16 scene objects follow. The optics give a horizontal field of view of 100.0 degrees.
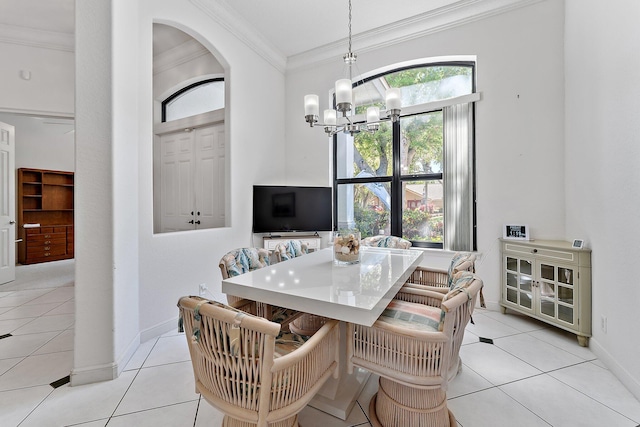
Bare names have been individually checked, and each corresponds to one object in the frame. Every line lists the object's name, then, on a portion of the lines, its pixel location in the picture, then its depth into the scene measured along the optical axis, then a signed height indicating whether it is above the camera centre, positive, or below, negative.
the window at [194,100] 4.02 +1.76
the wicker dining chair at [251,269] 1.73 -0.40
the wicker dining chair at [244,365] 0.94 -0.58
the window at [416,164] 3.23 +0.64
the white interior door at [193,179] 3.63 +0.48
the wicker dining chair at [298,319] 2.16 -0.86
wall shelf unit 5.46 -0.05
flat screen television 3.71 +0.04
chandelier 1.95 +0.83
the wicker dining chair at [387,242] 2.91 -0.35
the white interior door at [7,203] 4.10 +0.17
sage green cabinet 2.29 -0.69
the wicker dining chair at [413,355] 1.19 -0.68
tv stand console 3.66 -0.39
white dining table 1.22 -0.41
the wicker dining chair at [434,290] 1.76 -0.56
